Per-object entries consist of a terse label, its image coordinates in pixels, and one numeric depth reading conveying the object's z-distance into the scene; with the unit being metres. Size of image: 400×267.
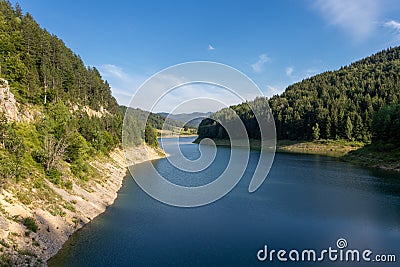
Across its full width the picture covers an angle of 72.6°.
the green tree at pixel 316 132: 111.56
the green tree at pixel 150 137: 78.09
